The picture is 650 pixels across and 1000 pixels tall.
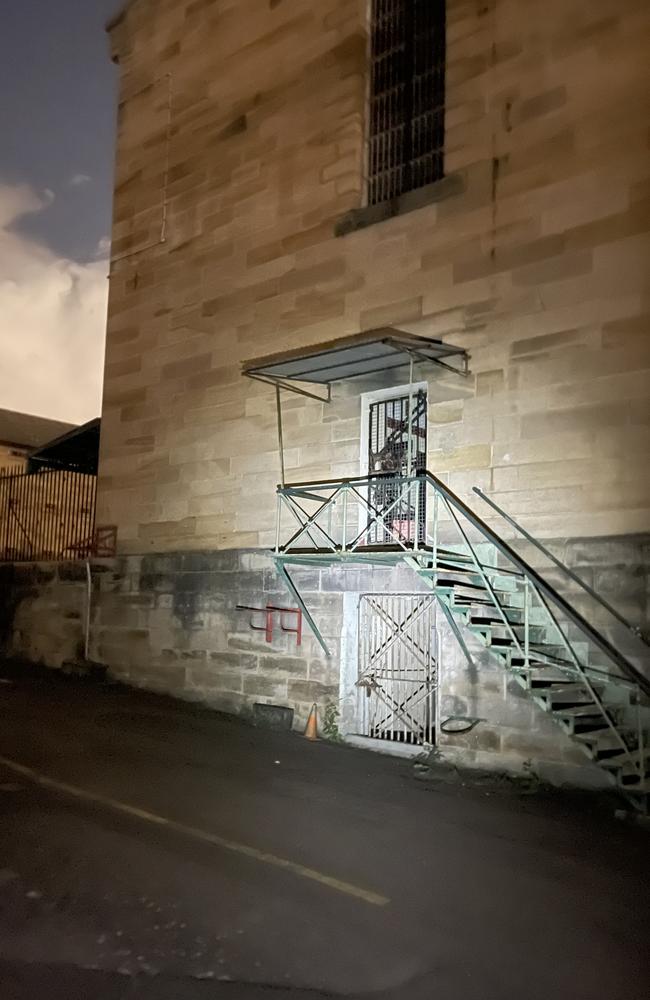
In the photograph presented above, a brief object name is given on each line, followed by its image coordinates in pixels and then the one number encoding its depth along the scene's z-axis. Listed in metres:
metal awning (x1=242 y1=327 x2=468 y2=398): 8.88
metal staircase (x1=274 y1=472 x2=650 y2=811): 7.56
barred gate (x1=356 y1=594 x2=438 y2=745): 9.68
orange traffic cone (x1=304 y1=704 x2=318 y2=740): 10.30
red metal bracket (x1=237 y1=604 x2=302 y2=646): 10.85
